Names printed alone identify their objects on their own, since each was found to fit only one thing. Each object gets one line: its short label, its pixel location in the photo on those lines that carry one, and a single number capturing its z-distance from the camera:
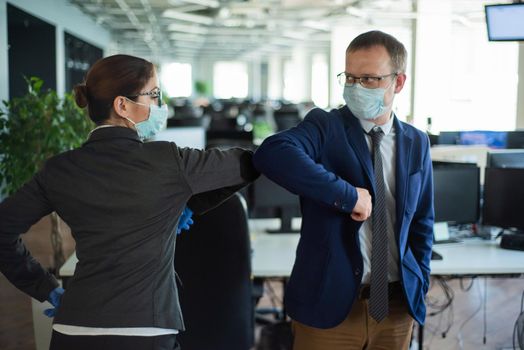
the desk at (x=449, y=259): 2.73
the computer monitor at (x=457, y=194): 3.22
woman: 1.41
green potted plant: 3.71
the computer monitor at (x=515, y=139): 4.04
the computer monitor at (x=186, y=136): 5.71
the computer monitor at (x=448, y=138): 4.06
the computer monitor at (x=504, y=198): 3.15
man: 1.64
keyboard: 3.23
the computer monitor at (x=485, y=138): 4.08
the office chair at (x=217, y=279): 2.11
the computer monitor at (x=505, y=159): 3.58
